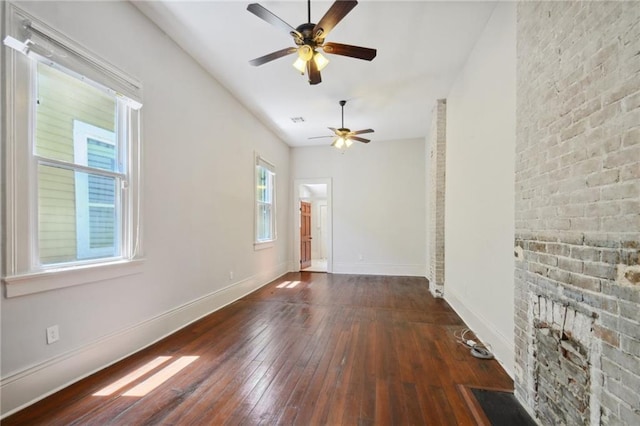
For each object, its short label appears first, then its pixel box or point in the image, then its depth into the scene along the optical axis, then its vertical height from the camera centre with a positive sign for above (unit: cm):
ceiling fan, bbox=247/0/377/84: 204 +145
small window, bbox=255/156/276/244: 550 +24
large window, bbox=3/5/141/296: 177 +42
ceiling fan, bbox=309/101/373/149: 476 +136
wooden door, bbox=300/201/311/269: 730 -60
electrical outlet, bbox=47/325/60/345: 193 -86
